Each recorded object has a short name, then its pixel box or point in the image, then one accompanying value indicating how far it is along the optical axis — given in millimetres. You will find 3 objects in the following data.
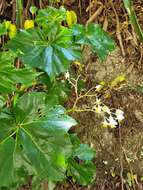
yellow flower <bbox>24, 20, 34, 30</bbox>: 1280
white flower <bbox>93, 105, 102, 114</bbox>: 1196
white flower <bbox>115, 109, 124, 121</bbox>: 1193
